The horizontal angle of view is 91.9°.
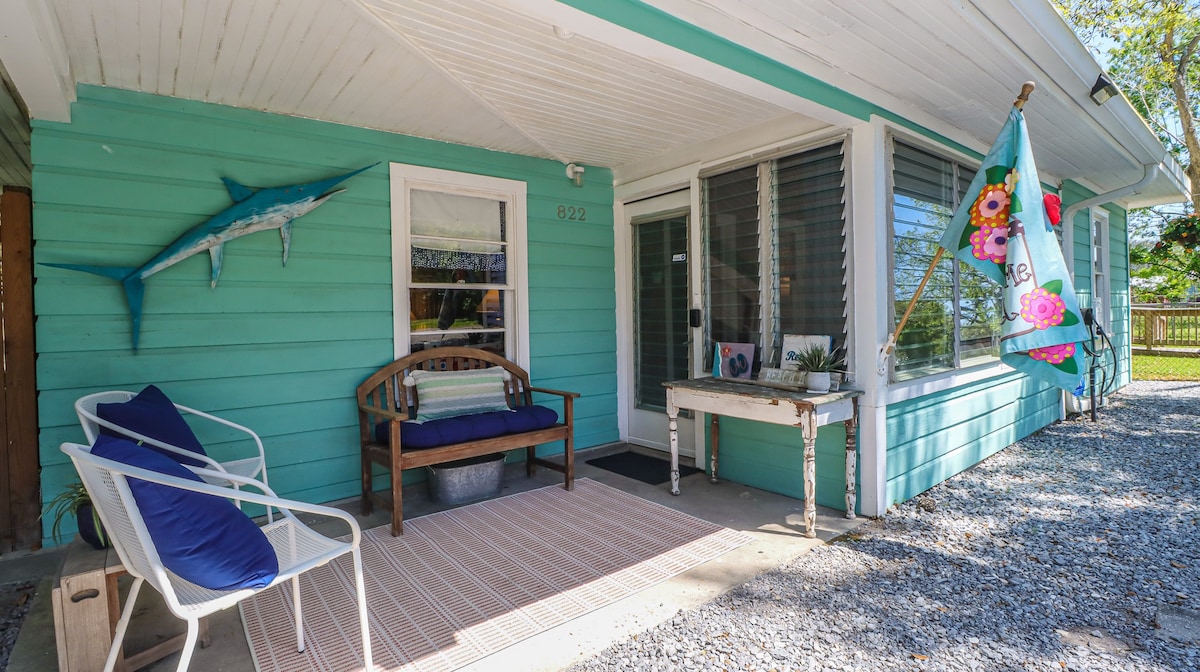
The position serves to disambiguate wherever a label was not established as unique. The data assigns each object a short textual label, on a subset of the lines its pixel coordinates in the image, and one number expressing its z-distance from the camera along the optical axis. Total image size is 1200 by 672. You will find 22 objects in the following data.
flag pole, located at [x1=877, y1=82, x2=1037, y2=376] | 3.00
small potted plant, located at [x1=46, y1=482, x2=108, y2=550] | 2.00
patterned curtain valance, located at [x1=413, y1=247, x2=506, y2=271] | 3.98
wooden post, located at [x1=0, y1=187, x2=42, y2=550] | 2.91
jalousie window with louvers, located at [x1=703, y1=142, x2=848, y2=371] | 3.45
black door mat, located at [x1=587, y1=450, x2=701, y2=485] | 4.16
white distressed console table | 3.01
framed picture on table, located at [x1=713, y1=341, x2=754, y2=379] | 3.81
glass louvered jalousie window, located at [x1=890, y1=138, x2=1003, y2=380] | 3.55
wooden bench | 3.19
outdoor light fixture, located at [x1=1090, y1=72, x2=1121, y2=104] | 3.59
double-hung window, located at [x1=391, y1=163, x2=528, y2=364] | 3.88
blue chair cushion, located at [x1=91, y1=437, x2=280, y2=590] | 1.47
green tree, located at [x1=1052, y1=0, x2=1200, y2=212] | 7.34
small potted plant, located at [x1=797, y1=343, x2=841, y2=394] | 3.21
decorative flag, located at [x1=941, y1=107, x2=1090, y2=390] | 2.72
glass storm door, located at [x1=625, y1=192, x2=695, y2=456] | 4.63
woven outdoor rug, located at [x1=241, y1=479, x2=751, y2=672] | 2.12
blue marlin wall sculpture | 2.97
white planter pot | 3.20
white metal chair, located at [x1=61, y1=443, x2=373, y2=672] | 1.43
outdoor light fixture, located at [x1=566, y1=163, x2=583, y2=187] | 4.60
